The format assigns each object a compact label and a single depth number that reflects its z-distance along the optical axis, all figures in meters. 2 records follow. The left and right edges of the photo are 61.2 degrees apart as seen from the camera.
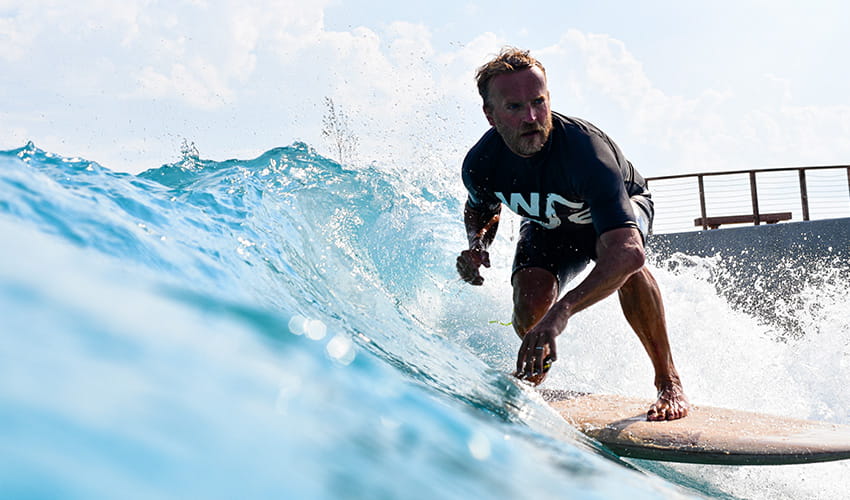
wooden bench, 12.34
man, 2.52
